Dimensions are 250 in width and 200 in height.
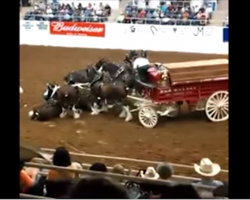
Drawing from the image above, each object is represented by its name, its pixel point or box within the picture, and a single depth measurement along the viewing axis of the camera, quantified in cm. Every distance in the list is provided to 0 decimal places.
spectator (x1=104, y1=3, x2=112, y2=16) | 2993
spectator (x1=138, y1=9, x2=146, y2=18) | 2743
